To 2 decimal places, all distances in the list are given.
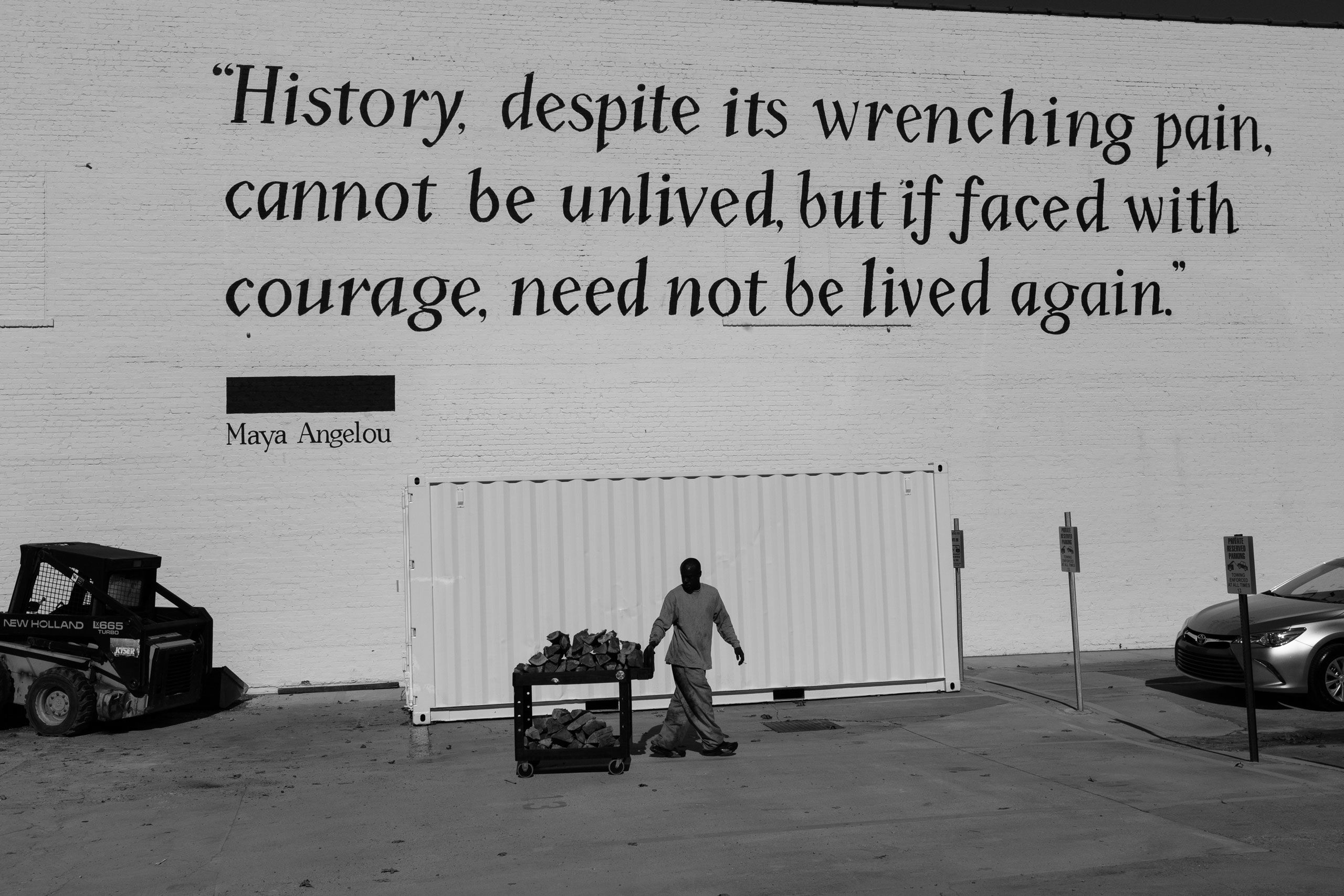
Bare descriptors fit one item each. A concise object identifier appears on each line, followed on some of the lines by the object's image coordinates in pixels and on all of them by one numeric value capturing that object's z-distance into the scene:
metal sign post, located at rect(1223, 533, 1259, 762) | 10.98
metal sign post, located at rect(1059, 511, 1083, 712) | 13.77
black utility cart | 11.20
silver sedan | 13.52
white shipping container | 14.04
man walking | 11.68
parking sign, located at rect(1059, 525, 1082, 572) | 13.78
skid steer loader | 14.01
